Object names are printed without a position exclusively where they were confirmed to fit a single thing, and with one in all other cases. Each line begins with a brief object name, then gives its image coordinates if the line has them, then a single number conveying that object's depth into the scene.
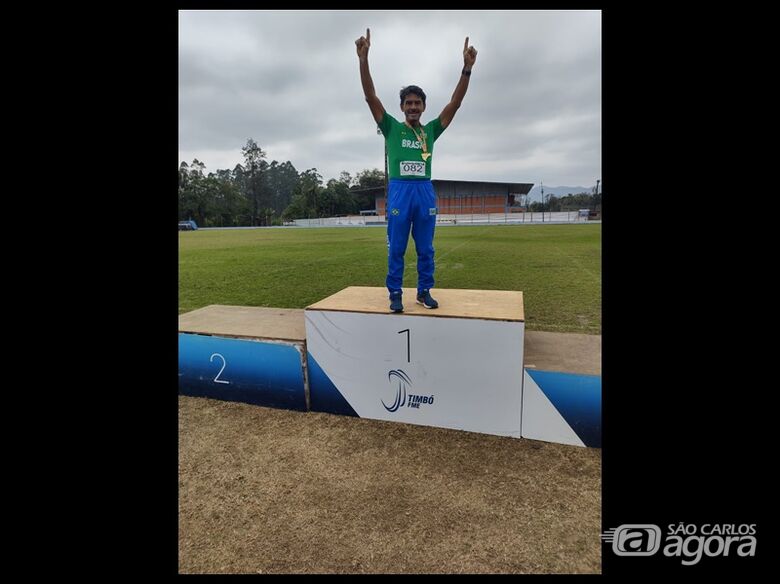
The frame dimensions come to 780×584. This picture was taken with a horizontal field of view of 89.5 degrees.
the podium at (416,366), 2.70
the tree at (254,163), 75.38
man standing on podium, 3.09
